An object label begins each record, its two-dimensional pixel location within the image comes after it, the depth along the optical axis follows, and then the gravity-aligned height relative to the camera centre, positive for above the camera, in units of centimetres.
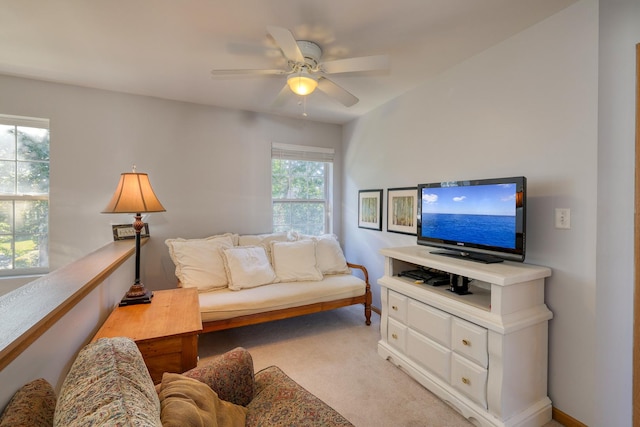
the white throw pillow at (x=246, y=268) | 279 -60
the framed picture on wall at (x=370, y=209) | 334 +3
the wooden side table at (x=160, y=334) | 139 -63
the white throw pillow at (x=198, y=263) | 272 -54
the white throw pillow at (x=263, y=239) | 328 -35
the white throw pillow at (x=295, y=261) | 306 -57
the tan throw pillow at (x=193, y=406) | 86 -66
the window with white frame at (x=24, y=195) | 261 +12
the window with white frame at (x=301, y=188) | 376 +32
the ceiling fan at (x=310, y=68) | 169 +94
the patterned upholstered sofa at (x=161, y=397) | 65 -63
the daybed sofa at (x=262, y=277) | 252 -71
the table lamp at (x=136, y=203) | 172 +4
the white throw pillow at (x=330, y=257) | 330 -56
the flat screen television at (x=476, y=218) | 174 -5
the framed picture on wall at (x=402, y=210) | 286 +1
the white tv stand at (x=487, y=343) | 160 -82
